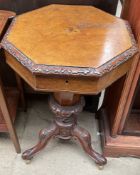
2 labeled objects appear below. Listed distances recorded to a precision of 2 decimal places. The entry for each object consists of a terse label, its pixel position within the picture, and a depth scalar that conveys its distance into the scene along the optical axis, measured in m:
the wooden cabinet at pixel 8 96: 0.93
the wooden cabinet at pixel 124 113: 0.92
